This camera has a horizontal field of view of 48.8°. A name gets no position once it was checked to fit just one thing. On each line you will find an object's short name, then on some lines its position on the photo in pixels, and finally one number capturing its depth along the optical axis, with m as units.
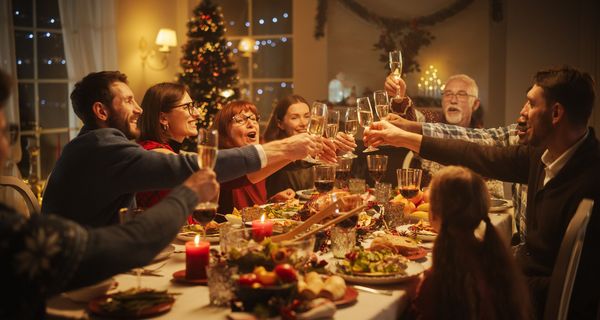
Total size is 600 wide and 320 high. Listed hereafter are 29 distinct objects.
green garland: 6.87
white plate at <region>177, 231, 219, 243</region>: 2.52
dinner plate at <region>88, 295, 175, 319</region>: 1.62
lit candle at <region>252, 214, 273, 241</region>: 2.12
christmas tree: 6.92
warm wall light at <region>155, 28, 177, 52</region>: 7.23
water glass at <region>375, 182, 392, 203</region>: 3.14
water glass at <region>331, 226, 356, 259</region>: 2.27
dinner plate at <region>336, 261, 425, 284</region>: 1.95
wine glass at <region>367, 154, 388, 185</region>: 3.12
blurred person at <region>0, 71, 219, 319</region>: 1.26
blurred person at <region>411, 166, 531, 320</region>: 1.86
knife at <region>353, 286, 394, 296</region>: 1.89
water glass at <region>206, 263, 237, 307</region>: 1.72
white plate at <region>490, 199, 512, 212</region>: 3.32
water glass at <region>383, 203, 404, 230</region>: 2.89
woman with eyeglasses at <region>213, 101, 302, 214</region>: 3.64
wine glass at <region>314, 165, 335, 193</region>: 2.73
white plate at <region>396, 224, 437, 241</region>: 2.63
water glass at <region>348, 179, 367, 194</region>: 3.45
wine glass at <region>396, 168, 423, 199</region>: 2.93
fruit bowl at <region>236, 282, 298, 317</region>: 1.63
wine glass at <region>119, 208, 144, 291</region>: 2.01
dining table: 1.69
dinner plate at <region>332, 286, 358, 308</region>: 1.76
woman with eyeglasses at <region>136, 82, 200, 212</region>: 3.27
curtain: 6.04
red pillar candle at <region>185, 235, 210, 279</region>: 1.96
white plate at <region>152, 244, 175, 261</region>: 2.21
